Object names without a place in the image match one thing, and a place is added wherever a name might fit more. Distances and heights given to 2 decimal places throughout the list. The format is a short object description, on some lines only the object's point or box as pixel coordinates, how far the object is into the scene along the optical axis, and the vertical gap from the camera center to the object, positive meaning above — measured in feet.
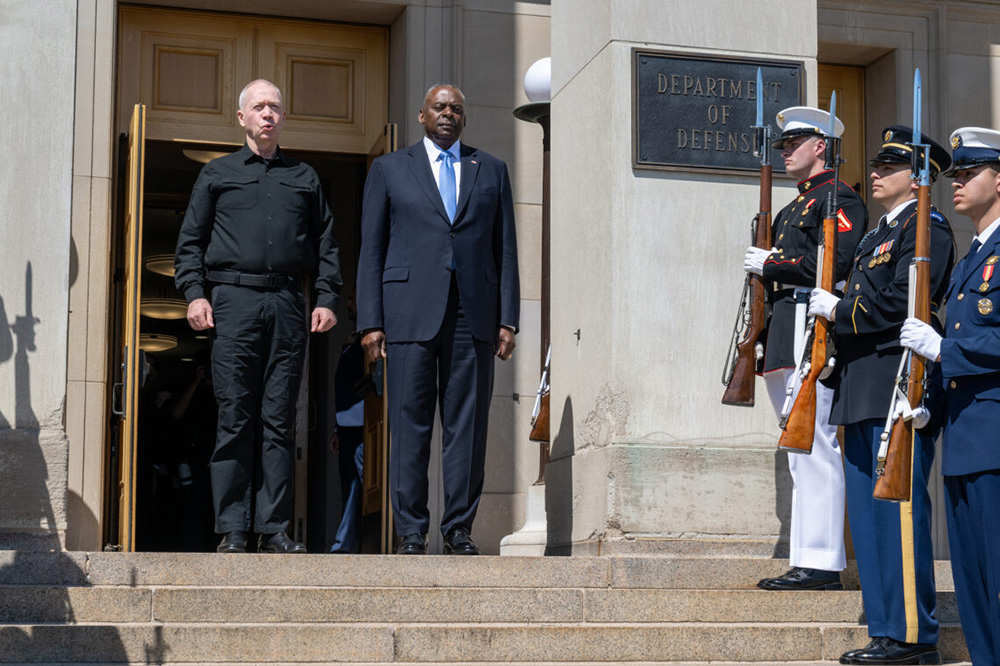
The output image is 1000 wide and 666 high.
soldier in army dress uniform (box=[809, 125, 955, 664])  34.73 +0.46
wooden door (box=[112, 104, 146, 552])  50.26 +1.79
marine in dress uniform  39.48 +1.92
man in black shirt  42.42 +2.26
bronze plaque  45.34 +5.42
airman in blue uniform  30.72 +0.57
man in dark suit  42.24 +2.18
